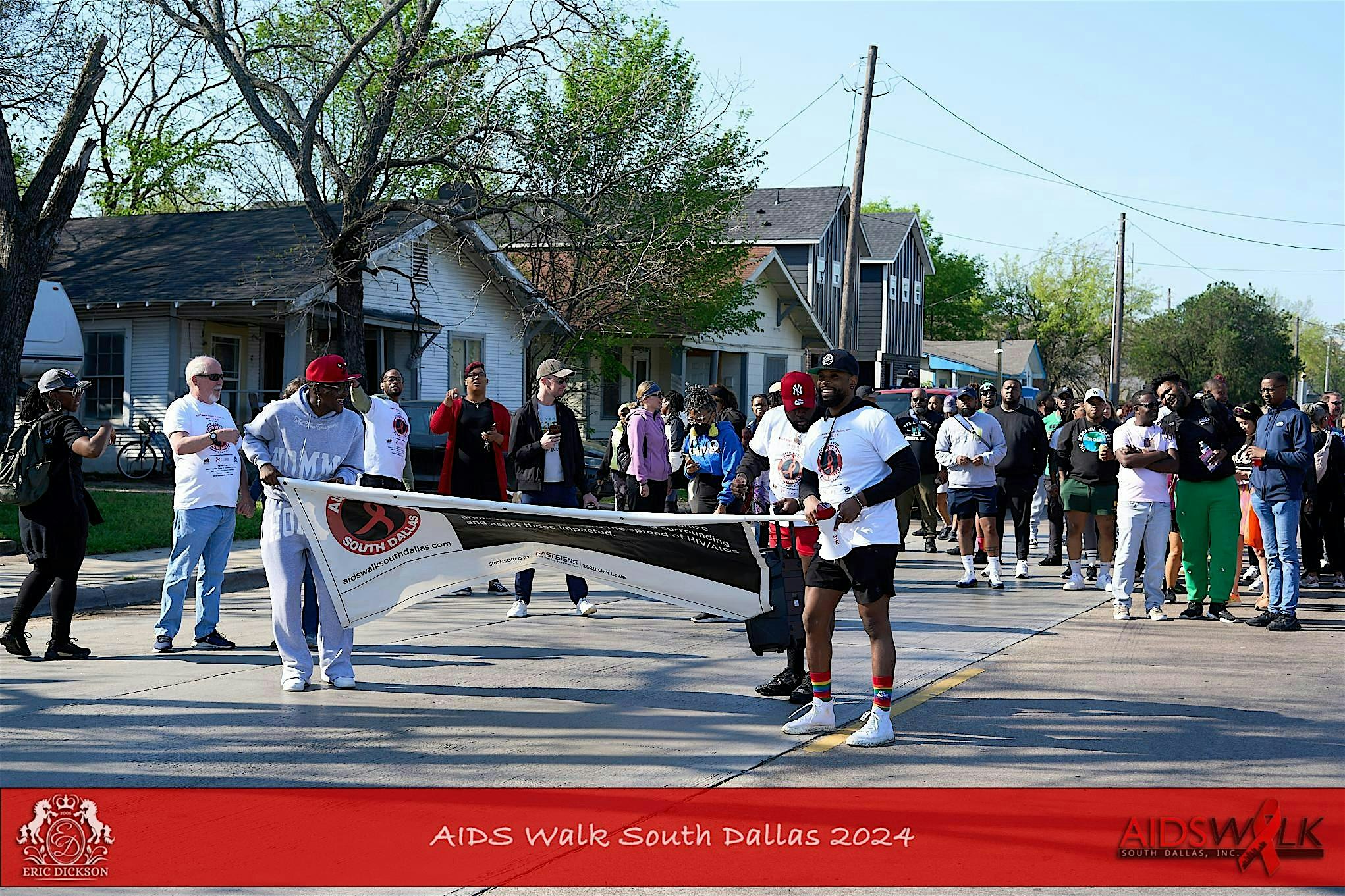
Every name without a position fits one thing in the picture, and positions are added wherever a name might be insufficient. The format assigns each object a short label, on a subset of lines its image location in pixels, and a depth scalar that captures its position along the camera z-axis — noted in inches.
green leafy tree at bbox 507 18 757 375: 843.4
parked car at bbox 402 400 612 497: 786.8
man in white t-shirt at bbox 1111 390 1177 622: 440.5
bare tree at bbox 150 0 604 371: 812.0
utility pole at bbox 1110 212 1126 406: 1716.3
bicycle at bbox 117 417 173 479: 929.5
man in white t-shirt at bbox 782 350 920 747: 259.1
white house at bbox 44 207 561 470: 973.8
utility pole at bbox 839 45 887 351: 1015.6
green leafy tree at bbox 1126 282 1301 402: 2701.8
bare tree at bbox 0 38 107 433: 735.1
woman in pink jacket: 469.1
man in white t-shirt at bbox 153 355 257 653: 357.7
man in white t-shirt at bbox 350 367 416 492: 429.7
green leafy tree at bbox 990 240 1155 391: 3166.8
